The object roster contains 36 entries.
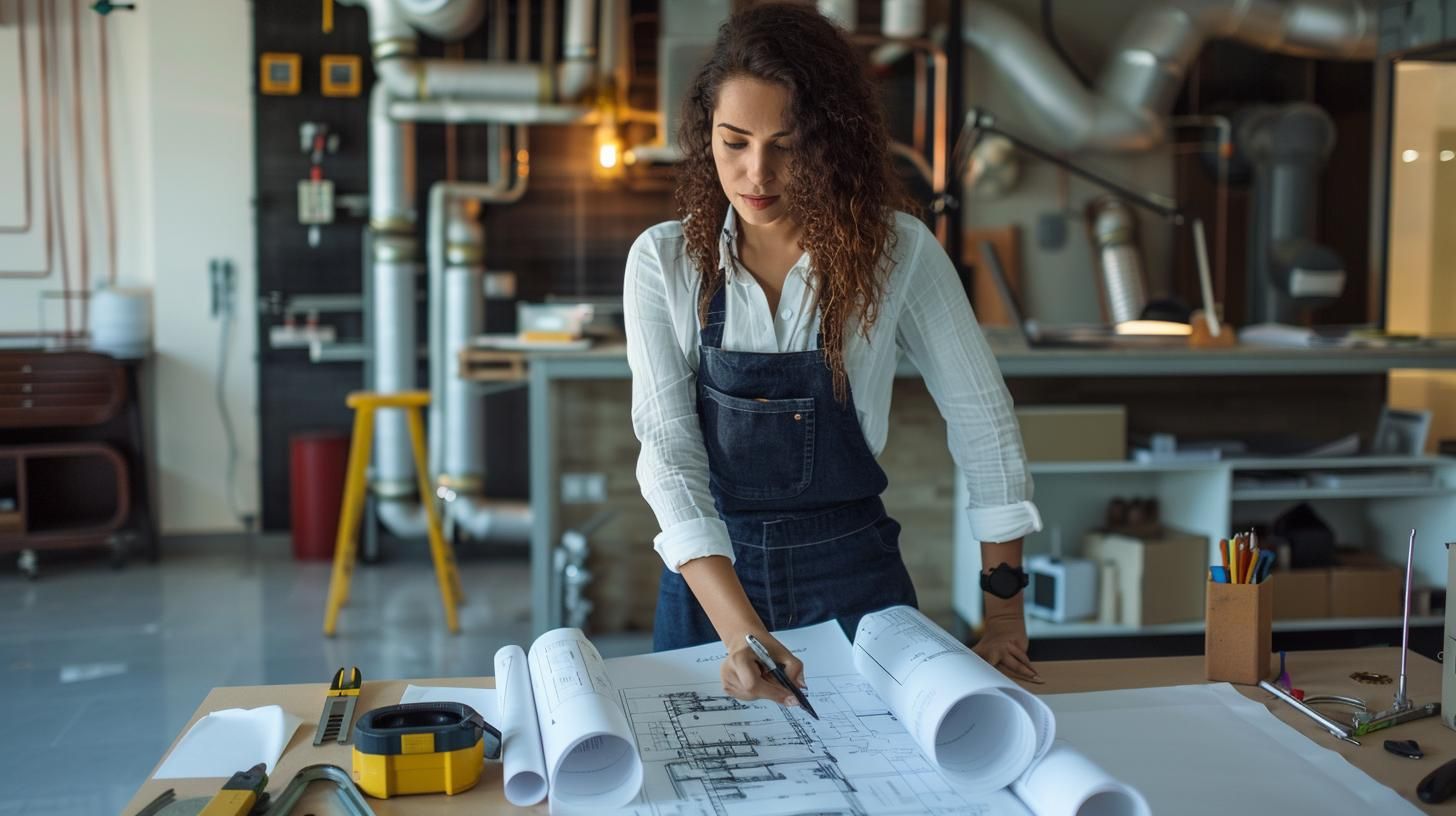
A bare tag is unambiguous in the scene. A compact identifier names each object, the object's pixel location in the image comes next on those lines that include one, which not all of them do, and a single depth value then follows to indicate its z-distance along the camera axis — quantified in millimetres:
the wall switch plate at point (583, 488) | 4020
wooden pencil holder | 1328
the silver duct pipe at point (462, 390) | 5324
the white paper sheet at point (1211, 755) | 1031
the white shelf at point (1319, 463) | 3695
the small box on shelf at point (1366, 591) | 3854
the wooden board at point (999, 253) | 5469
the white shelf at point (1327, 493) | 3670
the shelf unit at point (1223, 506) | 3719
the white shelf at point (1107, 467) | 3660
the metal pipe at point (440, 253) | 5359
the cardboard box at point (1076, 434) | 3674
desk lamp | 3734
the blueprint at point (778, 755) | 995
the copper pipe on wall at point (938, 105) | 5461
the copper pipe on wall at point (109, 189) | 5512
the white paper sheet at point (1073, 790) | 941
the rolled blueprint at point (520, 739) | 1016
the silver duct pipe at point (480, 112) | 5207
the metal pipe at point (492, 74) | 5148
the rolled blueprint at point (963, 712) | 1024
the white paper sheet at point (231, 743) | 1101
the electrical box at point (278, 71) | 5430
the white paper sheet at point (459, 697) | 1239
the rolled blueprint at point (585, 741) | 994
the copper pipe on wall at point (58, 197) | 5469
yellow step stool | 4266
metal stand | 1206
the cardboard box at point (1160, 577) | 3709
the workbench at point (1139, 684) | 1050
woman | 1343
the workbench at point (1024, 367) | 3602
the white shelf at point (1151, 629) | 3730
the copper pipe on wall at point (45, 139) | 5438
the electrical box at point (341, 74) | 5453
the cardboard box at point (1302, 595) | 3811
